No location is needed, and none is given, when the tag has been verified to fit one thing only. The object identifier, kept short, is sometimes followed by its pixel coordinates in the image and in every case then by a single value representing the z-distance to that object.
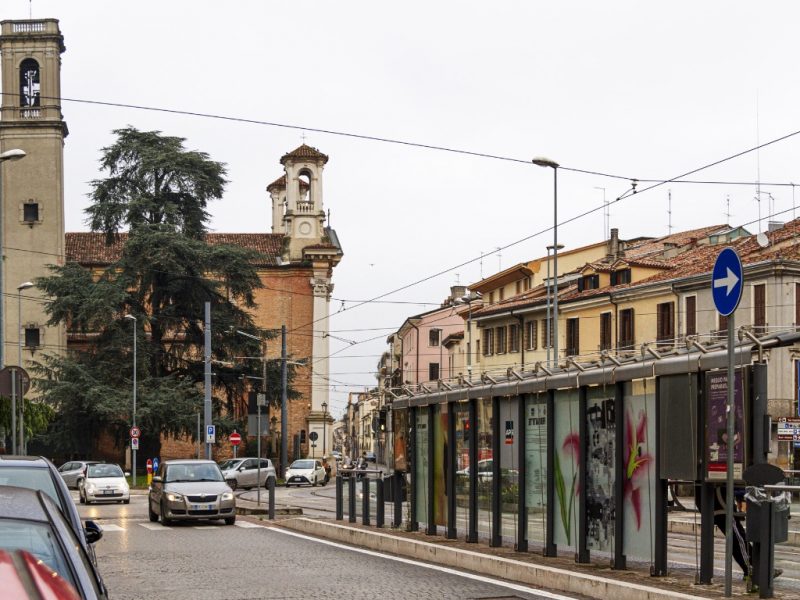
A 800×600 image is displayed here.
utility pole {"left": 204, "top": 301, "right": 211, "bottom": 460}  48.62
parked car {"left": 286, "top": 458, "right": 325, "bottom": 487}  64.25
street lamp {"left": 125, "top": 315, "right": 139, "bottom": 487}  59.44
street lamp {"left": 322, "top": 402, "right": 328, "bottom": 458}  82.94
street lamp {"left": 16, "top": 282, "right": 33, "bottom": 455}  27.11
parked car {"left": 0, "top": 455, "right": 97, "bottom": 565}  9.70
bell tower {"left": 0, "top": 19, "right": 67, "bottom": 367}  73.38
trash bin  10.93
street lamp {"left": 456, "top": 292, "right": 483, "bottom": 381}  74.65
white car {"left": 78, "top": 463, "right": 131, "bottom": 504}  41.00
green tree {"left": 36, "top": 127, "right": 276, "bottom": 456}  62.62
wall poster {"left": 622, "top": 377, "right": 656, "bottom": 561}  13.41
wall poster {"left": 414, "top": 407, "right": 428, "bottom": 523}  20.28
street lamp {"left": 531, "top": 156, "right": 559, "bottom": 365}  32.59
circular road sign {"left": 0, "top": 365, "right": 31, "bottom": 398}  26.62
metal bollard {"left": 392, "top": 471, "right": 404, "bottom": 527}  21.50
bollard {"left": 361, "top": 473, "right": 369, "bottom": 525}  22.83
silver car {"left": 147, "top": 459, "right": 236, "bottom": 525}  27.47
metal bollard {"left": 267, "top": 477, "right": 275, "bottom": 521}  29.11
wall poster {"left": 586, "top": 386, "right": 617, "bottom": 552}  14.29
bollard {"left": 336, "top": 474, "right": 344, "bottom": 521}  24.69
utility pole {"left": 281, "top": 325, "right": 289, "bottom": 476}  51.28
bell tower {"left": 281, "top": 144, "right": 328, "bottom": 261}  85.38
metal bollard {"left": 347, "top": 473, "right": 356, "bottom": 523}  23.83
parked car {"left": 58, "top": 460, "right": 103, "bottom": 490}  55.31
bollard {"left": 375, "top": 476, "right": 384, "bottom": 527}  22.22
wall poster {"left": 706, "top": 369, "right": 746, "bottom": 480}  11.84
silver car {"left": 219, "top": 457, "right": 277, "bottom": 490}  57.74
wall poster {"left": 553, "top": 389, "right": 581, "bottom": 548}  15.06
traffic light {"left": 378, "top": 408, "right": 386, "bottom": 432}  22.53
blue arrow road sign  11.41
